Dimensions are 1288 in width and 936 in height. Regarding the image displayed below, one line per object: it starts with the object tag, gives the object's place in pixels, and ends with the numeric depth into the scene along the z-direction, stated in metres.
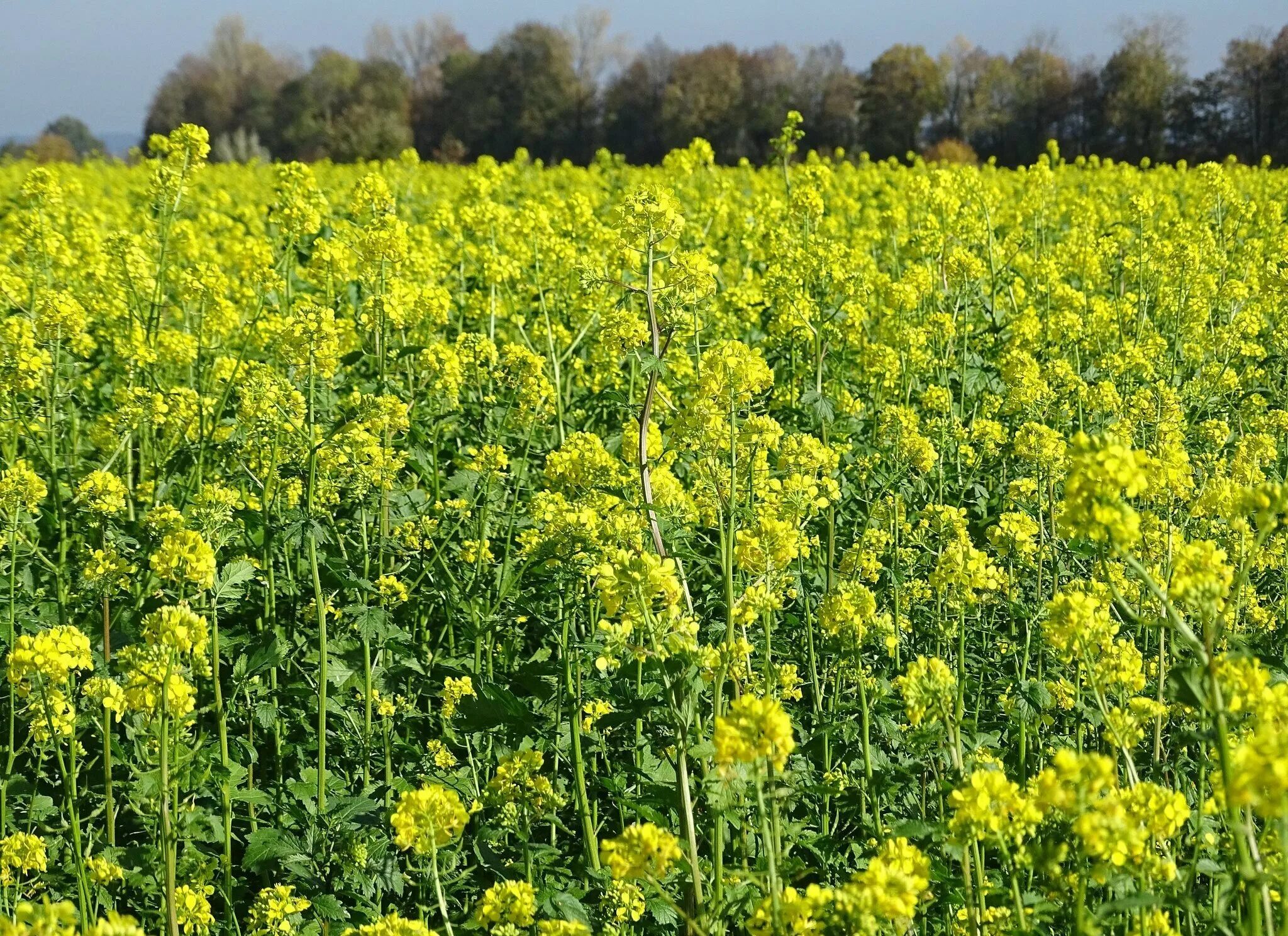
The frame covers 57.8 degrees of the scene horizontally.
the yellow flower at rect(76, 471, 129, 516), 3.99
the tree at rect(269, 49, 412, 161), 39.66
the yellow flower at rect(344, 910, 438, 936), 2.33
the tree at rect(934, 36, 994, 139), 44.44
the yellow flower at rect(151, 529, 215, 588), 3.18
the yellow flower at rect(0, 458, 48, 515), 3.82
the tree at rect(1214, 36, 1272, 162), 35.78
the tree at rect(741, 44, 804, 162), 45.94
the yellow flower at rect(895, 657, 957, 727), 2.59
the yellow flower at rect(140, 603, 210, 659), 2.70
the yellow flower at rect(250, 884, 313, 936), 2.91
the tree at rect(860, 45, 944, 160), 42.66
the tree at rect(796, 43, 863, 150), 44.81
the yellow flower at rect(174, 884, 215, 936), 3.06
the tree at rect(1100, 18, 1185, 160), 38.56
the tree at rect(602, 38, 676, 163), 49.78
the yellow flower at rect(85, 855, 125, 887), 3.22
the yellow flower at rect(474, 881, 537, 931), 2.44
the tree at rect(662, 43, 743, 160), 46.44
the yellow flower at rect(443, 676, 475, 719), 3.71
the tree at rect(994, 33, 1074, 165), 42.84
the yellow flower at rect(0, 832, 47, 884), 3.03
